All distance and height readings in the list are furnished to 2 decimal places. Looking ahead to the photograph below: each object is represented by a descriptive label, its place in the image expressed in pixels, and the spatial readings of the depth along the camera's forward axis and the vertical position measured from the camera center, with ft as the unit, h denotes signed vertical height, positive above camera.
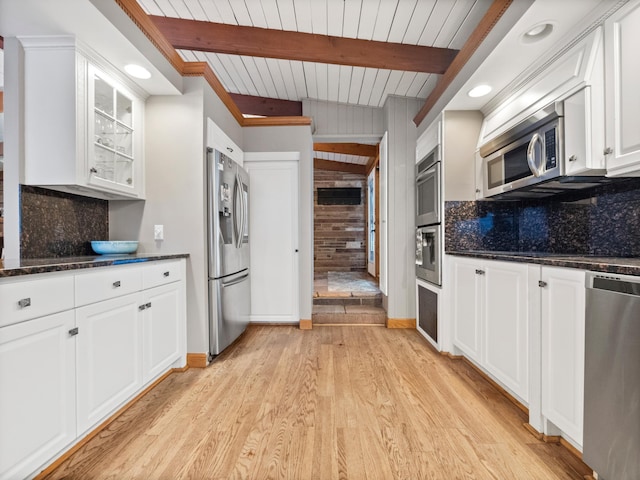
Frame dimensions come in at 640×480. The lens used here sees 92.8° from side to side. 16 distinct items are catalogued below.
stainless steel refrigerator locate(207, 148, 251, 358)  8.13 -0.26
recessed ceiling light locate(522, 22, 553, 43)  5.14 +3.62
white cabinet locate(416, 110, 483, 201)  8.57 +2.48
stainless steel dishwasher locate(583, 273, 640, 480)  3.41 -1.65
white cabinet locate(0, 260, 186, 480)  3.58 -1.76
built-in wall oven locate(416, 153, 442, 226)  8.90 +1.59
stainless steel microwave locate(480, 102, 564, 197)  5.60 +1.84
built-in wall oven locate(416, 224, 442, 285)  8.89 -0.42
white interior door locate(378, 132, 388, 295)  11.59 +1.17
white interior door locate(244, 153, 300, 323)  11.45 +0.09
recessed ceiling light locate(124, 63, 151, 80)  6.55 +3.75
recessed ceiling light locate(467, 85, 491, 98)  7.21 +3.62
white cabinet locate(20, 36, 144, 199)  5.65 +2.42
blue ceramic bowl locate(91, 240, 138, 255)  6.68 -0.14
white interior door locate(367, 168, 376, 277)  20.43 +1.08
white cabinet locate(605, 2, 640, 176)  4.48 +2.29
